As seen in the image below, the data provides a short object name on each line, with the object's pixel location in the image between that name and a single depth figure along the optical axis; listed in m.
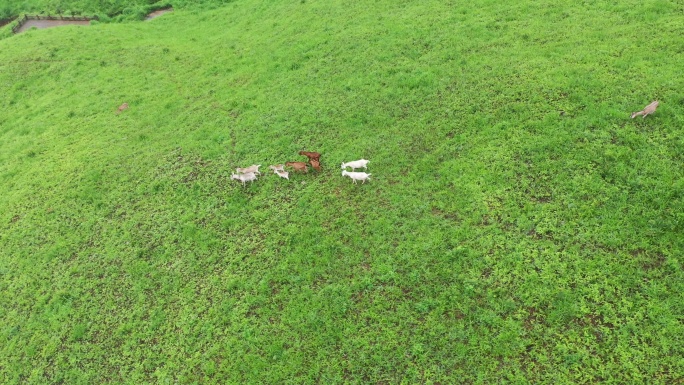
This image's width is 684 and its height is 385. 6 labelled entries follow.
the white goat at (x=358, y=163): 11.28
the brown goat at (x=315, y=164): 11.80
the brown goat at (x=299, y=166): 11.87
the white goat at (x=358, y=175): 11.04
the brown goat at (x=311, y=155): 11.99
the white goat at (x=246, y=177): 12.02
